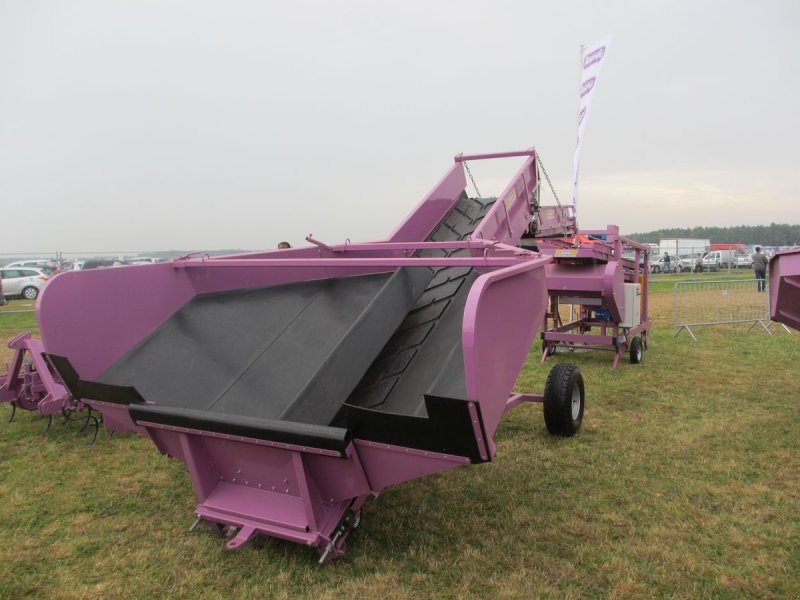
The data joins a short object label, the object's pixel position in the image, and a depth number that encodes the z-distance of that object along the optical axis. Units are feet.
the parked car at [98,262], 74.30
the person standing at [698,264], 112.47
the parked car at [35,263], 92.32
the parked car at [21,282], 69.10
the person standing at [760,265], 58.70
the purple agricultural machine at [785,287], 14.43
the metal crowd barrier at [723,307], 37.45
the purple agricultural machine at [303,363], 8.19
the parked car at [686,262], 120.57
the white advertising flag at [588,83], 47.37
